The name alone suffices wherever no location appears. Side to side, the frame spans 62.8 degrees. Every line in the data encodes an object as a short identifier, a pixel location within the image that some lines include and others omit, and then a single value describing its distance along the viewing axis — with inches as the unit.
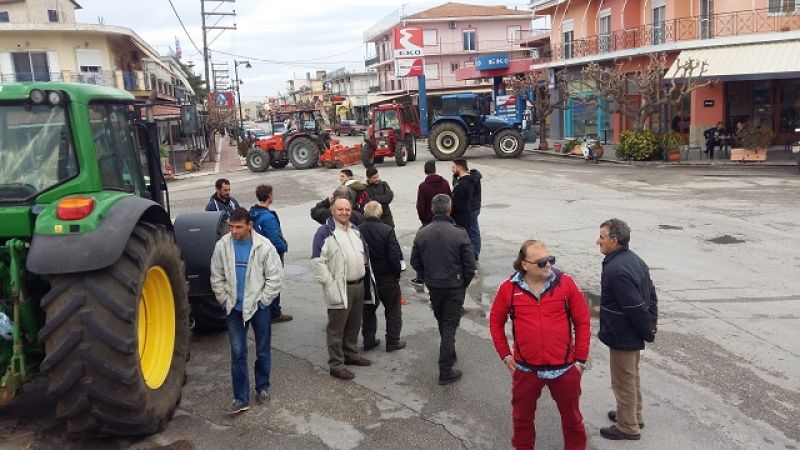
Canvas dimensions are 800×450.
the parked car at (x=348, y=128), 2102.0
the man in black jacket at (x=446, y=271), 217.0
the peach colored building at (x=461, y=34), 2154.3
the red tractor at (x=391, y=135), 932.6
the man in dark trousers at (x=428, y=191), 331.3
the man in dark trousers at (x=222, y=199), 313.7
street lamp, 2396.7
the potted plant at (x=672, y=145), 831.7
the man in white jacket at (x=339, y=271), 218.5
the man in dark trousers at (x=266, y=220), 270.4
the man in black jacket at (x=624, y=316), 170.4
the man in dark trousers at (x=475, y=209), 342.3
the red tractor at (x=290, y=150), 973.8
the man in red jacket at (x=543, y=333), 154.7
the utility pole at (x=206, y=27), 1438.9
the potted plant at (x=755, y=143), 767.7
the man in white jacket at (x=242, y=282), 196.5
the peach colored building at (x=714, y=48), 804.6
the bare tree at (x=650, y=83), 817.5
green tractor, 158.1
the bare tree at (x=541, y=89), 1098.7
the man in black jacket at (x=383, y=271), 238.8
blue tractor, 952.9
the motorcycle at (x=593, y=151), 898.7
